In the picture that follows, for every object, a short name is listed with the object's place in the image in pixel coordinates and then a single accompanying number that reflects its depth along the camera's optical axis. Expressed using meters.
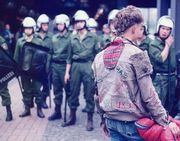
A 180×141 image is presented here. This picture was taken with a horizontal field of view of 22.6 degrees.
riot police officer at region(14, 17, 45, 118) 8.36
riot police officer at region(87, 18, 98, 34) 12.22
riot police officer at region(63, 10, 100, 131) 7.43
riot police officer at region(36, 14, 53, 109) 8.90
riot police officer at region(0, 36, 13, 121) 8.13
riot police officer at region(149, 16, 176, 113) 6.00
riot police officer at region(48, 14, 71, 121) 8.02
